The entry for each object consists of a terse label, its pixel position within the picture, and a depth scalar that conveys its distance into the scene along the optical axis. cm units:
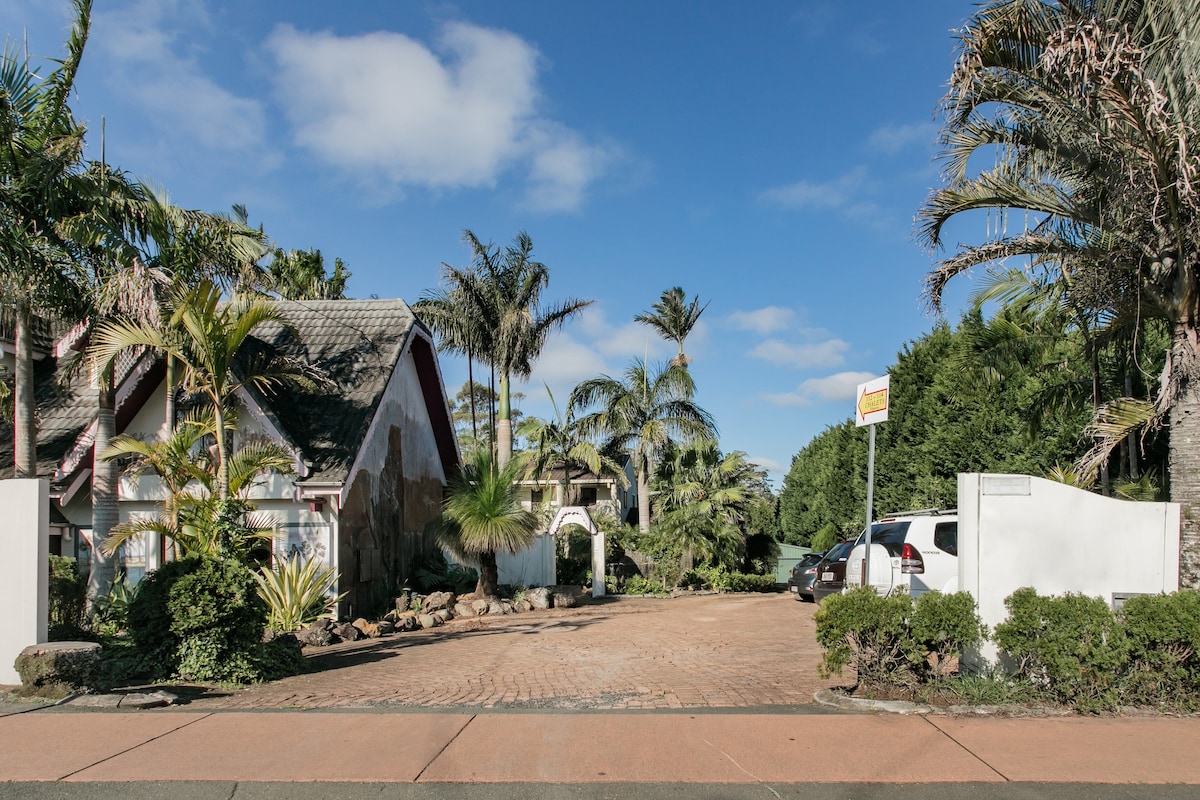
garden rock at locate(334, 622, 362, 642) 1292
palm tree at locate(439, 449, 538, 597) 1630
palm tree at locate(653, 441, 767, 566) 2219
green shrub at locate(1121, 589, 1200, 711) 680
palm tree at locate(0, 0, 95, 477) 1057
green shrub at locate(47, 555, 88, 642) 1003
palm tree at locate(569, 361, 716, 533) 2636
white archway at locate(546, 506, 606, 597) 2041
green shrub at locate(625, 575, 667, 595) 2189
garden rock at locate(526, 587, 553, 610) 1778
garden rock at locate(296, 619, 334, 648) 1219
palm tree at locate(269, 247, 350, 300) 2909
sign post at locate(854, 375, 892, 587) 850
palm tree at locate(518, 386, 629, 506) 2714
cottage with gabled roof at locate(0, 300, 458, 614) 1433
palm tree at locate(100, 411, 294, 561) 1002
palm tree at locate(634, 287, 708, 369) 3139
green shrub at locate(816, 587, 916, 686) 722
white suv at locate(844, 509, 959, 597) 1205
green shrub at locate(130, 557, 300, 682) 905
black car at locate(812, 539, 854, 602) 1577
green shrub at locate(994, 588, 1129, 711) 689
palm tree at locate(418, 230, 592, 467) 2566
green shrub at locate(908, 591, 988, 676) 715
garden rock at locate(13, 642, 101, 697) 796
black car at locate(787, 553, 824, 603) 1866
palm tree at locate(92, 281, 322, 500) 1041
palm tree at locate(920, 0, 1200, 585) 763
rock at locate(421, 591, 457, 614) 1588
